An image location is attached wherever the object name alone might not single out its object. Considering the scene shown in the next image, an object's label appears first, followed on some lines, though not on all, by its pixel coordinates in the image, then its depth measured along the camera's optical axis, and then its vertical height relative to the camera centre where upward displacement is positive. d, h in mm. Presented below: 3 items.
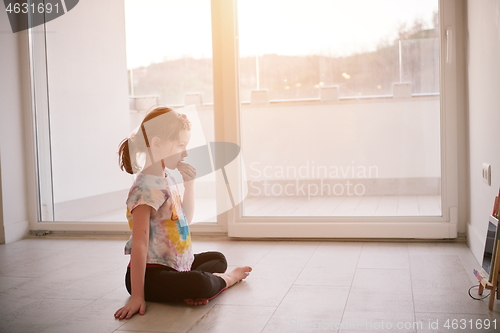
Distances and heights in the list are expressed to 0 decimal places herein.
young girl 1703 -332
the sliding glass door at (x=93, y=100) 3012 +181
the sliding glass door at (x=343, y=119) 2641 +12
